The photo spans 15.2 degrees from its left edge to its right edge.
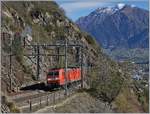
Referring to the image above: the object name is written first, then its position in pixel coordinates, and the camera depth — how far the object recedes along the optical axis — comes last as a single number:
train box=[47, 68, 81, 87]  47.67
